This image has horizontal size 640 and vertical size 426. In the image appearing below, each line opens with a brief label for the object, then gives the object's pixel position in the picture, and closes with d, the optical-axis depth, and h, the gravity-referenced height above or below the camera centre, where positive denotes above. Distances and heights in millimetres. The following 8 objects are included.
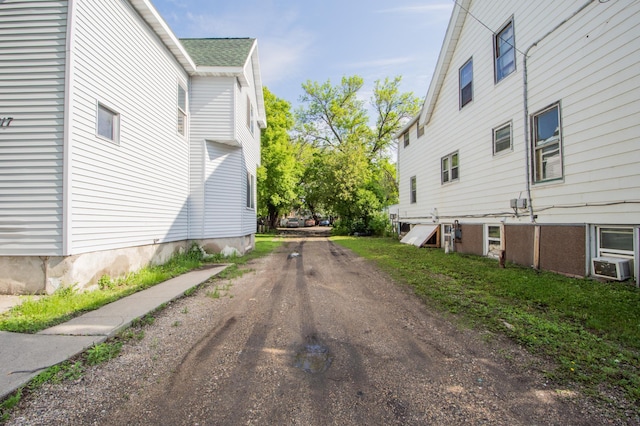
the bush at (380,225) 21238 -543
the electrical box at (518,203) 7470 +357
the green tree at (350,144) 24438 +7772
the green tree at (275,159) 23650 +4676
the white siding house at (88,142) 5164 +1523
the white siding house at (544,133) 5262 +1950
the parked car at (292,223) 47000 -803
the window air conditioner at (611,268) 5168 -883
